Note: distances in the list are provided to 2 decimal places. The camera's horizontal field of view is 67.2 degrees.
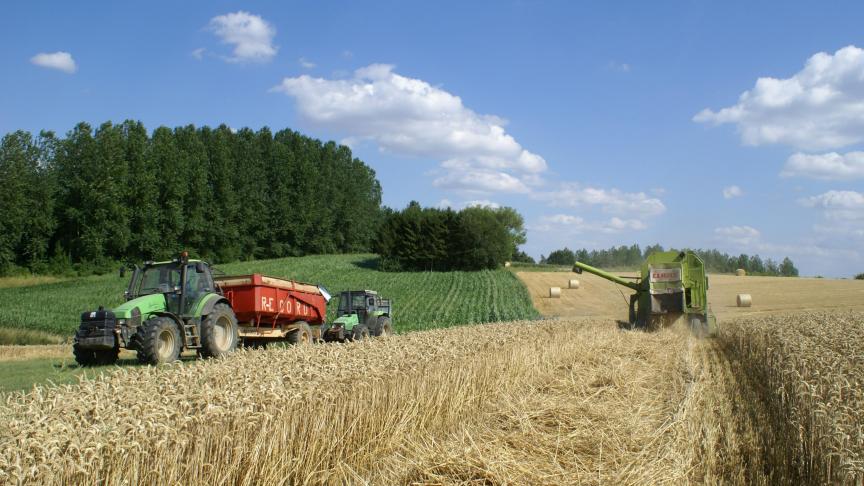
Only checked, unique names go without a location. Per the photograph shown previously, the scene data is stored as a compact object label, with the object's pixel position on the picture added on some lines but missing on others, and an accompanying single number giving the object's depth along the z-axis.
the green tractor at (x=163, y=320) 11.70
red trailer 15.14
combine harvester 18.84
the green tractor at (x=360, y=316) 17.72
